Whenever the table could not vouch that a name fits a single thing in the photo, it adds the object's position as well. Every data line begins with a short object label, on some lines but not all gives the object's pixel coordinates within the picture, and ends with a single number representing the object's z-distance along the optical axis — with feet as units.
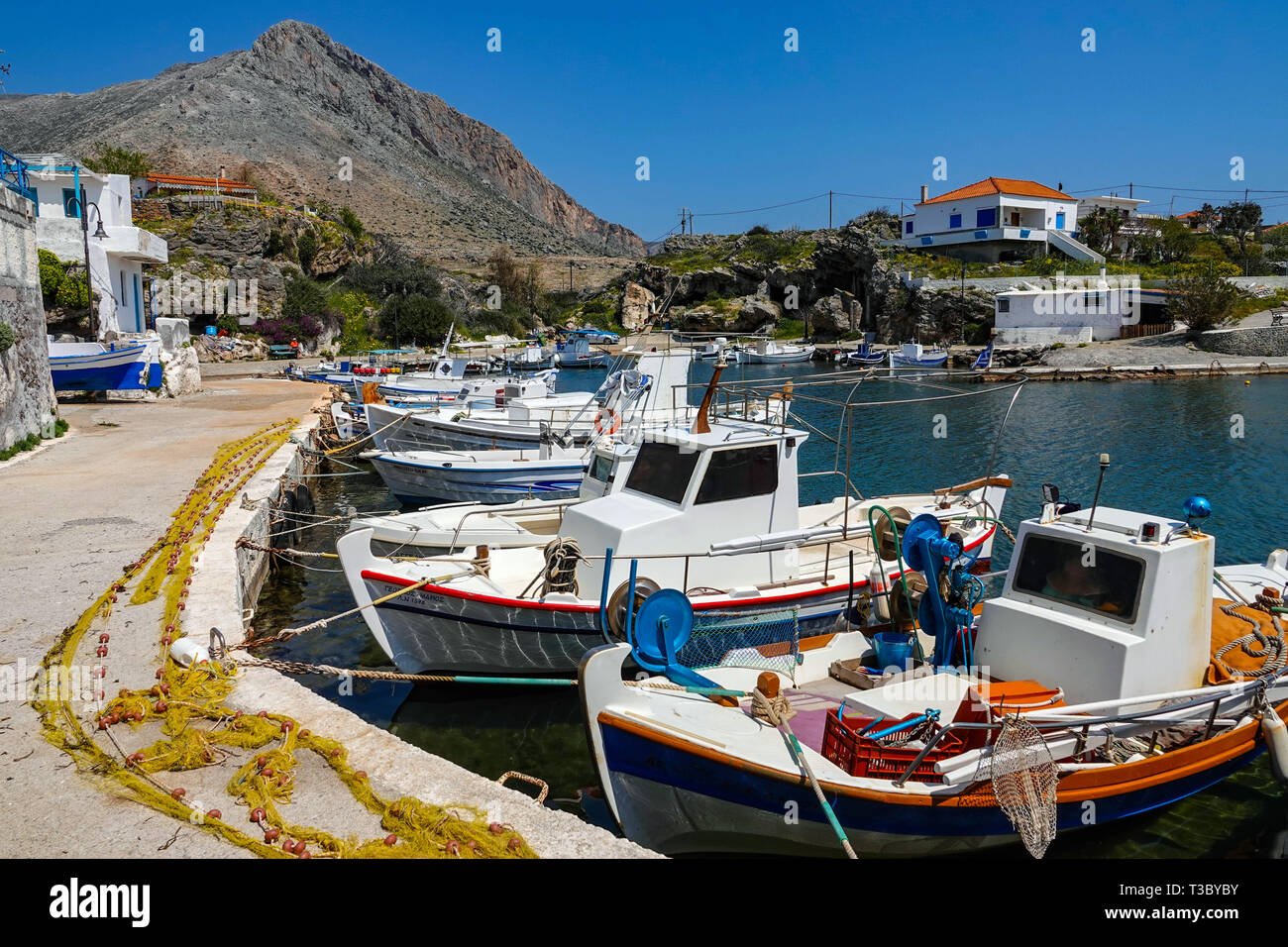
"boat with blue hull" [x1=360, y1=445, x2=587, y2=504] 60.64
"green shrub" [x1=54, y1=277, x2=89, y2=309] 105.19
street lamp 102.20
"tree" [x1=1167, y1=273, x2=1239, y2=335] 179.73
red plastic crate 19.79
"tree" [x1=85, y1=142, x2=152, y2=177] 198.74
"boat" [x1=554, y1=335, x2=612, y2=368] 216.95
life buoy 58.87
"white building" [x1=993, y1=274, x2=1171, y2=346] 196.75
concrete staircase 245.65
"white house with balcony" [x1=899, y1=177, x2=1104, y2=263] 255.70
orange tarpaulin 24.71
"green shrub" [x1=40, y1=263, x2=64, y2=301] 102.53
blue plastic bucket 25.94
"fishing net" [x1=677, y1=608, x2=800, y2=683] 27.68
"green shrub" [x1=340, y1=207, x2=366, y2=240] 247.09
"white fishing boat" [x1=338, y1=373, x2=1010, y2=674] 30.99
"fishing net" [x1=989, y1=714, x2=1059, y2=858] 18.95
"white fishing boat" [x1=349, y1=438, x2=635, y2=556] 39.60
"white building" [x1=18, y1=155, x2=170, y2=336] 108.88
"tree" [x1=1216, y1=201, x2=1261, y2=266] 285.43
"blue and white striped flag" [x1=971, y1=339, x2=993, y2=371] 174.81
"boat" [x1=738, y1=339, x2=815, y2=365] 217.77
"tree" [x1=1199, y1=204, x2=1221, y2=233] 307.99
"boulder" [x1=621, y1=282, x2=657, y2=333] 301.22
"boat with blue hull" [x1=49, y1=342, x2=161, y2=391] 85.87
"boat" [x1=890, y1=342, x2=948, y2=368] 193.47
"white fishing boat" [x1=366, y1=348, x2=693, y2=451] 58.23
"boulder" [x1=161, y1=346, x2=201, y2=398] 97.25
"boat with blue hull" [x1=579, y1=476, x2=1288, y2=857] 19.63
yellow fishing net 16.02
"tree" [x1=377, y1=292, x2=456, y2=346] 200.64
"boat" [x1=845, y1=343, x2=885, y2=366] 200.85
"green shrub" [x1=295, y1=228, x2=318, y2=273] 207.62
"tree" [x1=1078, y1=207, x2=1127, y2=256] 258.37
